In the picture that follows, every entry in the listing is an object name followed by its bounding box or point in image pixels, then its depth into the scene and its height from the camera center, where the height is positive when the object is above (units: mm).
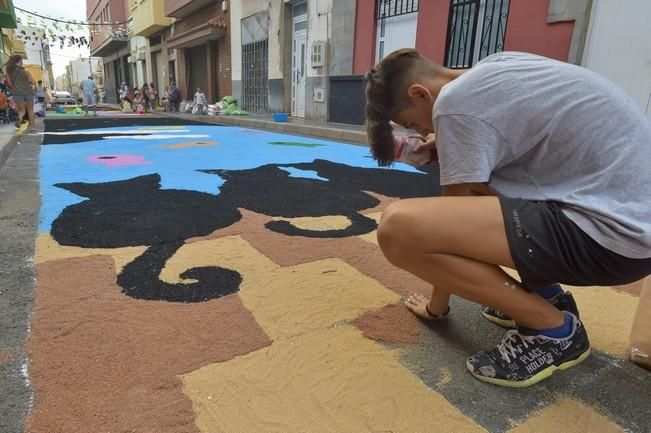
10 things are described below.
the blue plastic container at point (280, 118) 10438 -546
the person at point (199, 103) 15070 -378
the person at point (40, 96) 13912 -320
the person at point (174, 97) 17797 -243
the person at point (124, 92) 19966 -139
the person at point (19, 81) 7887 +73
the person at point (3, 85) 9113 -10
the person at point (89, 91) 16672 -121
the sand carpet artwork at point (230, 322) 1077 -757
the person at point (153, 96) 19953 -278
